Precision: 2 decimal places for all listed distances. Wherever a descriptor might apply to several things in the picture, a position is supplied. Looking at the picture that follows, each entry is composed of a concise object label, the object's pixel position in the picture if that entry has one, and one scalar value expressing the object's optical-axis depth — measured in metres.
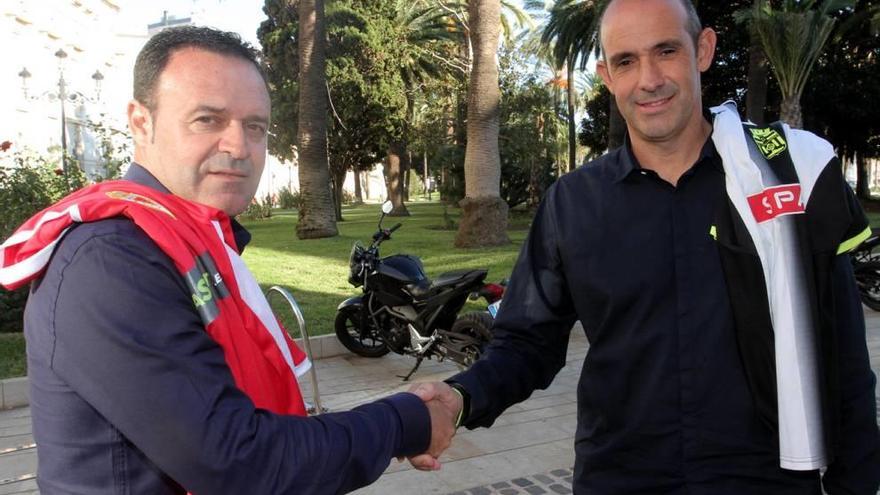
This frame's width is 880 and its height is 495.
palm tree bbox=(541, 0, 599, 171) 27.08
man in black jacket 1.79
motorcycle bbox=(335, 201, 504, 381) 5.82
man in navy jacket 1.27
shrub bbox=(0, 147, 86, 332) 7.77
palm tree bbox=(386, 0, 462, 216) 30.43
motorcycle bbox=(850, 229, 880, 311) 8.62
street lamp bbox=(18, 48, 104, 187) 20.84
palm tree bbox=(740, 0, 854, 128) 18.06
